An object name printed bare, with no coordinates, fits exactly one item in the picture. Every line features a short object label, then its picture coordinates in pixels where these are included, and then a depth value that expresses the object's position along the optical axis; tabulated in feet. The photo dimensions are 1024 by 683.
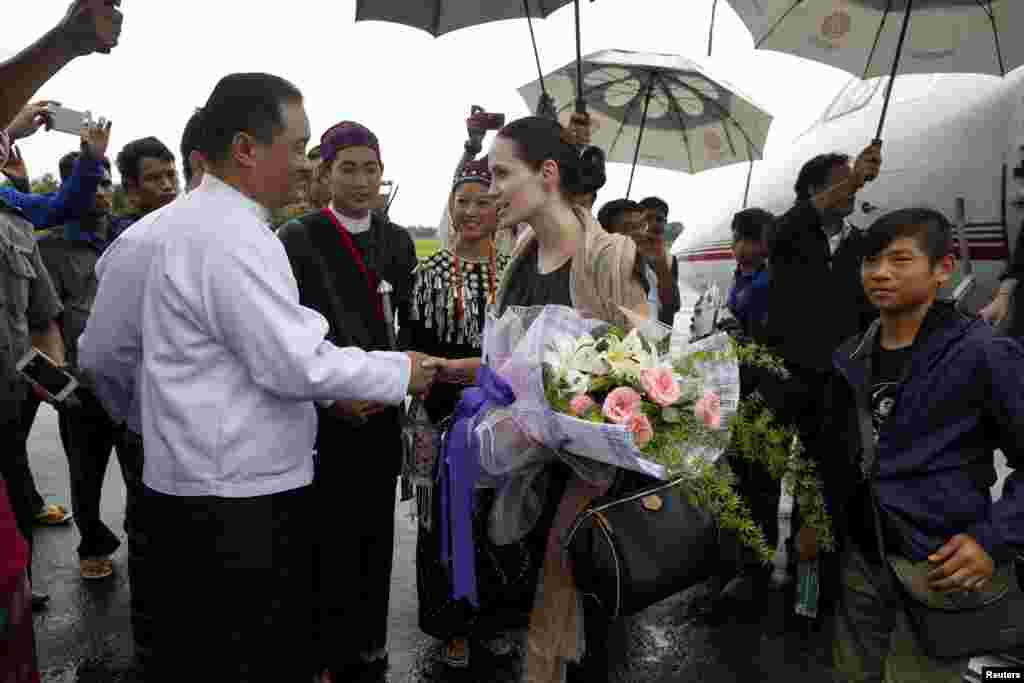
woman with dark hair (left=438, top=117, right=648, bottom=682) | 6.92
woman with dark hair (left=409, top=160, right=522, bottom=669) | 10.65
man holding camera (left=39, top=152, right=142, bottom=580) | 13.32
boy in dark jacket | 6.50
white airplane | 20.85
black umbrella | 15.39
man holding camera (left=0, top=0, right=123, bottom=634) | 5.26
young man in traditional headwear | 9.78
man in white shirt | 5.82
